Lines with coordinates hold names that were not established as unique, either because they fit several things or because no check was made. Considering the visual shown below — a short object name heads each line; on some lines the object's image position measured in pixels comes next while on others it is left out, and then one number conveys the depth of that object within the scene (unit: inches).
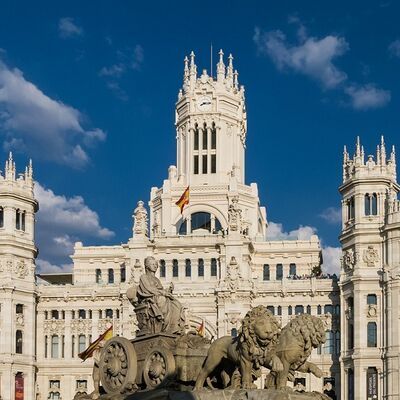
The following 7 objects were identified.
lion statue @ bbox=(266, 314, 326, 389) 1133.1
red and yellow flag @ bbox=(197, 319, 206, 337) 3656.7
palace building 3619.6
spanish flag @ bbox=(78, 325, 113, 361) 3506.4
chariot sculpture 1119.6
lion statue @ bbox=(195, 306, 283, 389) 1111.6
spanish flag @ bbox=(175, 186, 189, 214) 3988.7
